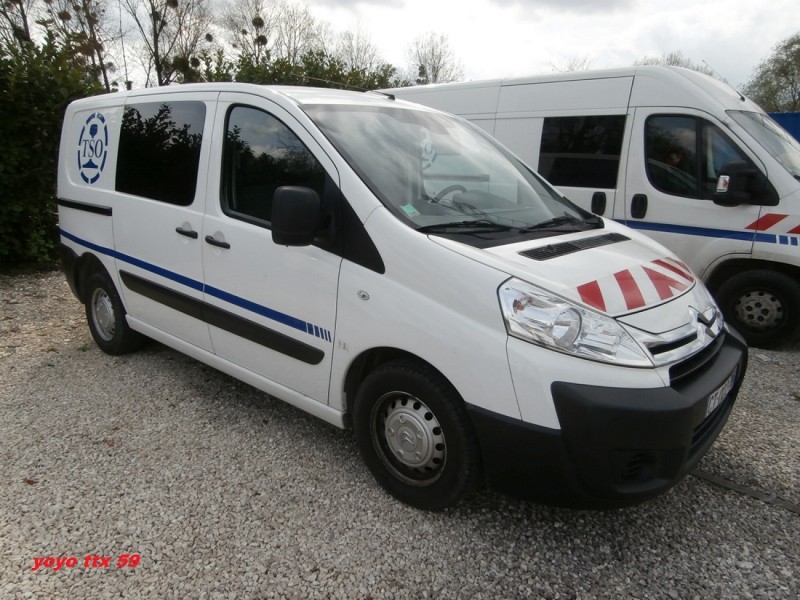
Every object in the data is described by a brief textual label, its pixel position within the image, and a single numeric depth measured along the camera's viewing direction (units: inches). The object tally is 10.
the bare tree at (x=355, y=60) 1253.6
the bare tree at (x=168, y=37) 1119.6
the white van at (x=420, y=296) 78.1
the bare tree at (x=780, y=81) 1286.9
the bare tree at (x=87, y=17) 908.2
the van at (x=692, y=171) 173.2
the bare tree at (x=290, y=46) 1240.2
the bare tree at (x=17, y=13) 702.6
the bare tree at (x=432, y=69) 1293.1
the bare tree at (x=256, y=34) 1168.2
